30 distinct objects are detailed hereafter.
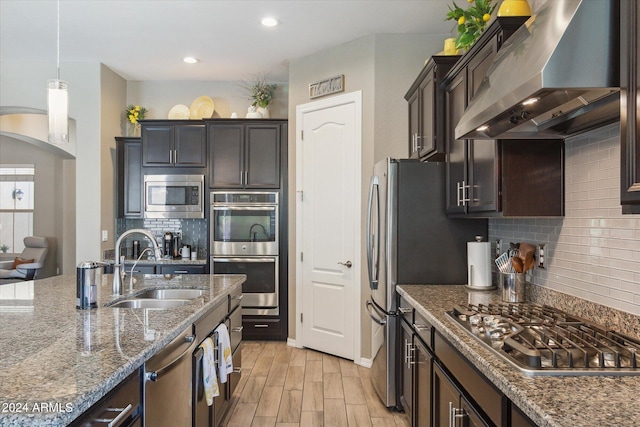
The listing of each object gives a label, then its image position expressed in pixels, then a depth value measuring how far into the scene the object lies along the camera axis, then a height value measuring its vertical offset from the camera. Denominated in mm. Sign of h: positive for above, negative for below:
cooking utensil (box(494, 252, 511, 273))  2520 -276
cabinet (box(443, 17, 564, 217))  2201 +223
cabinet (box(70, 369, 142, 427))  1166 -547
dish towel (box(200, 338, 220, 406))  2246 -801
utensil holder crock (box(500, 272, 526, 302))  2393 -382
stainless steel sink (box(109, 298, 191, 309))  2461 -490
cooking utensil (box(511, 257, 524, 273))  2439 -273
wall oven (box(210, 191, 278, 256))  4895 -115
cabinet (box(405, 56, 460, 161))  2973 +729
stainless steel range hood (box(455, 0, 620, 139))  1296 +428
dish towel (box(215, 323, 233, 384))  2552 -801
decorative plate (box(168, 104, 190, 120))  5238 +1182
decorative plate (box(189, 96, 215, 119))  5254 +1238
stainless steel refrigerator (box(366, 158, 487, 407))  3010 -158
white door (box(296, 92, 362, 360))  4164 -82
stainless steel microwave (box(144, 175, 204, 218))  4996 +205
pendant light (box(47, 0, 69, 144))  2591 +603
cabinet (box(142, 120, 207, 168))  5031 +787
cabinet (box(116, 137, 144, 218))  5188 +421
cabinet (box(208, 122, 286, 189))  4918 +659
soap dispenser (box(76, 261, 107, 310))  2082 -328
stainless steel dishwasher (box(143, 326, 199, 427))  1562 -651
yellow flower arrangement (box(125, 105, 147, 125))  5367 +1215
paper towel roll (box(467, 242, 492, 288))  2803 -309
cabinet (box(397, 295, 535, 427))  1393 -695
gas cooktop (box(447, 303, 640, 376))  1294 -429
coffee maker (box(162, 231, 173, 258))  5141 -349
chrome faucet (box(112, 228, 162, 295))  2477 -305
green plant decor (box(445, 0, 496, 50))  2605 +1144
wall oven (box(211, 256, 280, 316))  4867 -773
